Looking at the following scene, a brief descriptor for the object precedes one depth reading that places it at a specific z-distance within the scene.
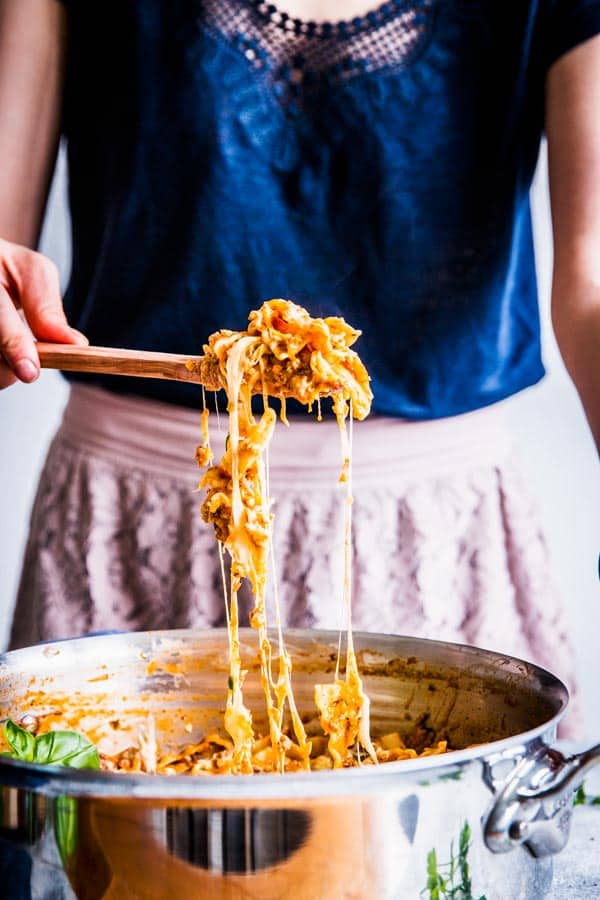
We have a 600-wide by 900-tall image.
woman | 1.33
